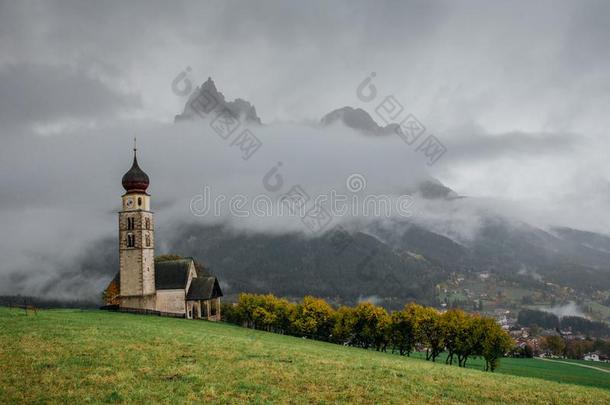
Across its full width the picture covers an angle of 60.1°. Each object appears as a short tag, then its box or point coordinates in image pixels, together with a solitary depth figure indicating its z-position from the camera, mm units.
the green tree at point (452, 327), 73000
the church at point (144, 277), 82375
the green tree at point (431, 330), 74938
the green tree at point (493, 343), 70562
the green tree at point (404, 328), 78438
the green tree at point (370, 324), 82138
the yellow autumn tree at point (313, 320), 89812
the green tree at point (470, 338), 71562
